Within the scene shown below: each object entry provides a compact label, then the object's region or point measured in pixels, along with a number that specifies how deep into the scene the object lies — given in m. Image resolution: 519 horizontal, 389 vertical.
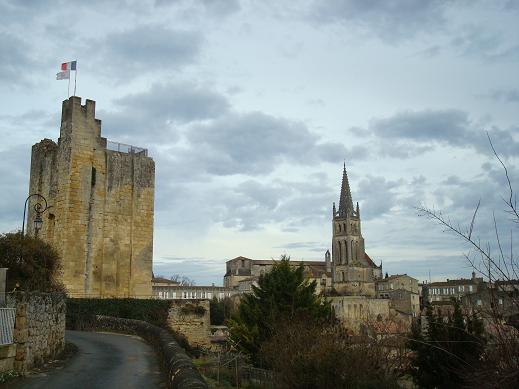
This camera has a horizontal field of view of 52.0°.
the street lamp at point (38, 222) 19.77
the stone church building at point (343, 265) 132.88
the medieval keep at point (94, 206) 32.69
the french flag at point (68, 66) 34.16
